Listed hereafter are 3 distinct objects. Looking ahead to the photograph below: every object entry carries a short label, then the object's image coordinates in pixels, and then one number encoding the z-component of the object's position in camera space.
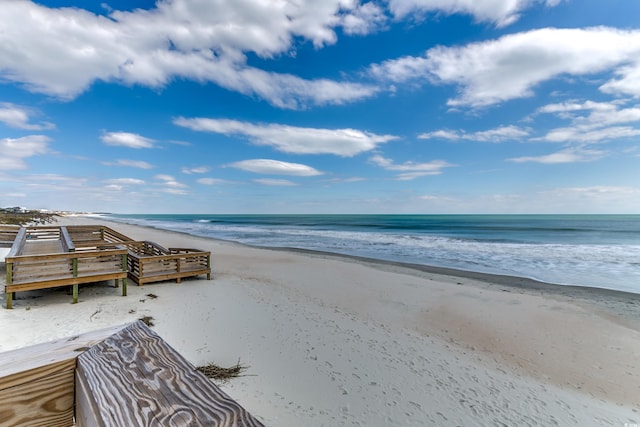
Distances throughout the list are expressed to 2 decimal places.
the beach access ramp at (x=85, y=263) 7.31
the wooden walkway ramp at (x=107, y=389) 0.93
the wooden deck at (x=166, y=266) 9.48
